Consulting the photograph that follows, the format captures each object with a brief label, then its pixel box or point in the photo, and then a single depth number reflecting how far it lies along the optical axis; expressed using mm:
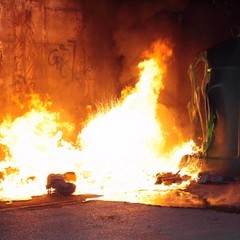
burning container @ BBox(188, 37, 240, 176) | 12125
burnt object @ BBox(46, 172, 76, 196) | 10266
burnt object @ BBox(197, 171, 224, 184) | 11305
